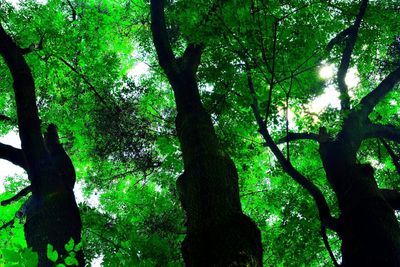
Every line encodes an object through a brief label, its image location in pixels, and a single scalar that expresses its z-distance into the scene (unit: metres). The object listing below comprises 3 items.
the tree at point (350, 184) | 4.78
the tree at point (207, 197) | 3.19
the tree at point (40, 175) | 4.39
